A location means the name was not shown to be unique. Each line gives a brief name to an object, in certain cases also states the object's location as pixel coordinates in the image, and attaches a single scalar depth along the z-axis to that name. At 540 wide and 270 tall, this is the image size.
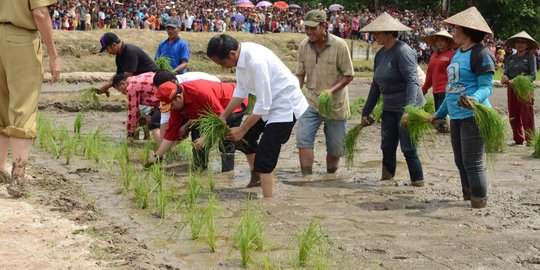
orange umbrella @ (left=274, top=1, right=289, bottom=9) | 39.66
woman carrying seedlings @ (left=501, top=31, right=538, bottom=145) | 11.44
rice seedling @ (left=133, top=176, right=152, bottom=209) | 6.88
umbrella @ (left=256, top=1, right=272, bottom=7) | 39.84
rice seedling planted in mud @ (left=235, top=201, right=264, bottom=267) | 5.18
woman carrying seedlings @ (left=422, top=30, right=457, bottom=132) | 11.18
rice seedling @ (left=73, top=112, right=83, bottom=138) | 10.66
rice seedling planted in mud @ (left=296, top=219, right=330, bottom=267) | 5.18
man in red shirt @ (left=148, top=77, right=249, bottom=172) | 7.96
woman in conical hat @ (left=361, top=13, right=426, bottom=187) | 8.11
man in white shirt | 7.04
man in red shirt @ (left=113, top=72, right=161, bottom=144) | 10.12
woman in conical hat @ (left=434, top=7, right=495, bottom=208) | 6.93
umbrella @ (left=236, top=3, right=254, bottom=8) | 37.67
